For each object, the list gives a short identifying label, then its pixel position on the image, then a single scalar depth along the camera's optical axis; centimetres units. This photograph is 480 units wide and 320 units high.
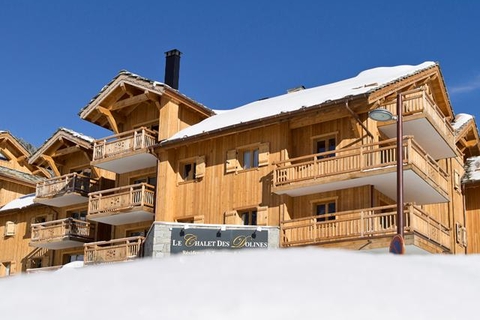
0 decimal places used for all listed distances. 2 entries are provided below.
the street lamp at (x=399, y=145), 1628
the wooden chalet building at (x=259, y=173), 2298
